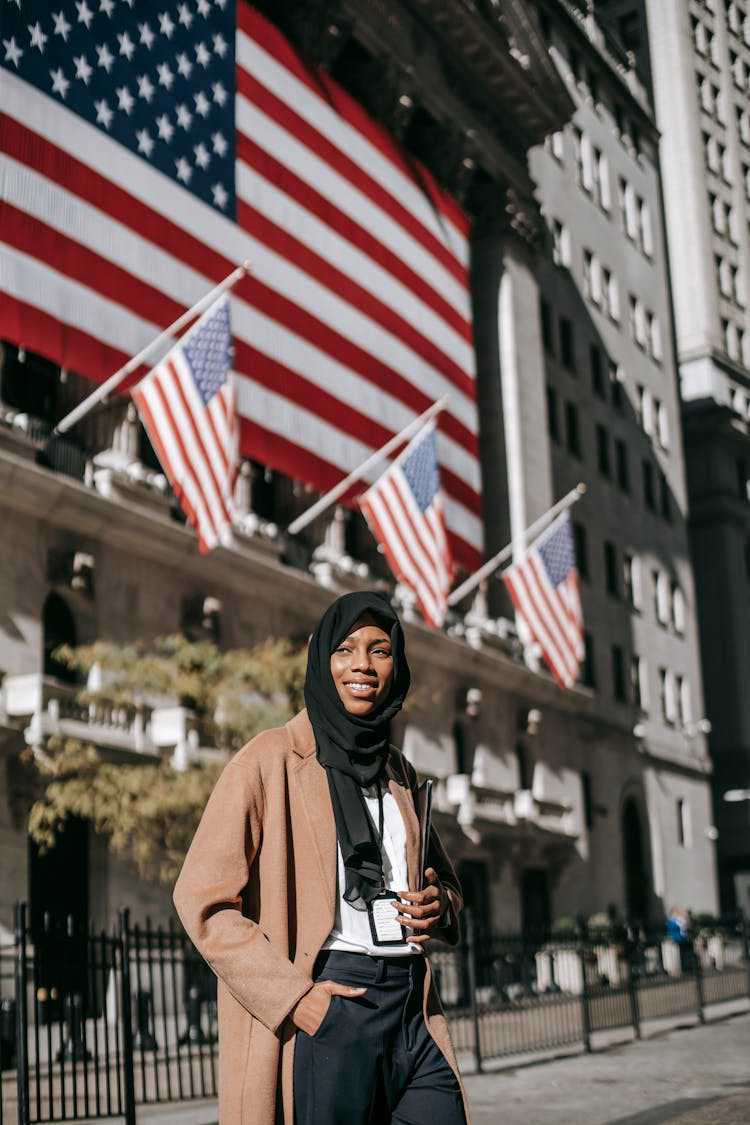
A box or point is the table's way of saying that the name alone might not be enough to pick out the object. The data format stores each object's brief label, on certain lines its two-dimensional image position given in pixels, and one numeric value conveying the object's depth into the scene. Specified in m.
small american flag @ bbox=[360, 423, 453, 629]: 24.27
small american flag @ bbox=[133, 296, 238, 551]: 19.52
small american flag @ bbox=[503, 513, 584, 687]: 28.28
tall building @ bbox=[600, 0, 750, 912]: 61.49
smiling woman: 3.63
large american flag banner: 21.97
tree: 20.61
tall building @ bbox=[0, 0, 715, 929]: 23.23
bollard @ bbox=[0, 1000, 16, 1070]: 14.72
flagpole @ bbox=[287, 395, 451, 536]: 27.77
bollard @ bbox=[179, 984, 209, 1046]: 12.98
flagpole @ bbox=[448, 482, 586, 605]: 32.79
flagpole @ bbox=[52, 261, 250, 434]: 21.84
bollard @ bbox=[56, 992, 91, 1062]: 10.66
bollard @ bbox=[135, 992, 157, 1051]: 11.98
